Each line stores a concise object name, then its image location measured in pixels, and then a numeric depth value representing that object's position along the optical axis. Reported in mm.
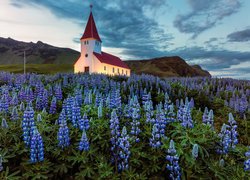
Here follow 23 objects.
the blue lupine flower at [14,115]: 3041
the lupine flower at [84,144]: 2582
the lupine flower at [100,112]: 3041
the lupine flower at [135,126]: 2895
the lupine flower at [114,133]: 2754
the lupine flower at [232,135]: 3011
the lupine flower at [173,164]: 2572
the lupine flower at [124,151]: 2618
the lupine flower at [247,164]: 2742
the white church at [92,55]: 32106
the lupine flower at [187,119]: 2989
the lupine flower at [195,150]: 2516
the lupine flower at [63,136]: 2660
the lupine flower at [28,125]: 2646
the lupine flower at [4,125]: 2680
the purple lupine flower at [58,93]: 4591
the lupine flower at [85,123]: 2914
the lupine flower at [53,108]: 3707
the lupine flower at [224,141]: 2910
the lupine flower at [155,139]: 2761
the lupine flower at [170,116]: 3187
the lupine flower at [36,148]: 2455
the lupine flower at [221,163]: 2698
